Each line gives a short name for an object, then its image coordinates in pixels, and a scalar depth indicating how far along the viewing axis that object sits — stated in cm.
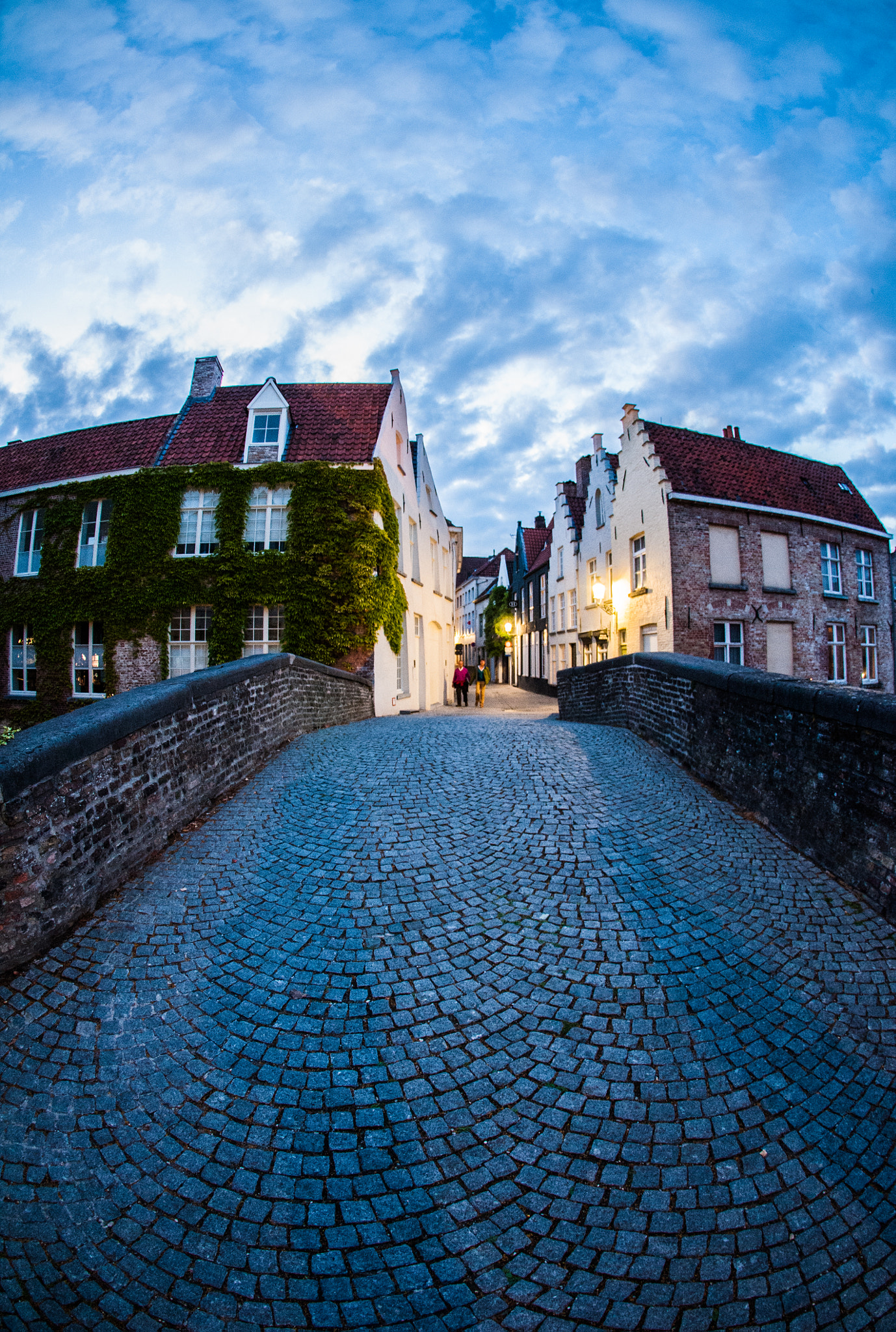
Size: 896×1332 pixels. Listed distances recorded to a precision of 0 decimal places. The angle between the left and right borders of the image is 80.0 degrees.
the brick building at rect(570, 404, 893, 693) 1714
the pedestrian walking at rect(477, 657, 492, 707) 2336
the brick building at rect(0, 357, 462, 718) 1540
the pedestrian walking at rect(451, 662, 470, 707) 2180
